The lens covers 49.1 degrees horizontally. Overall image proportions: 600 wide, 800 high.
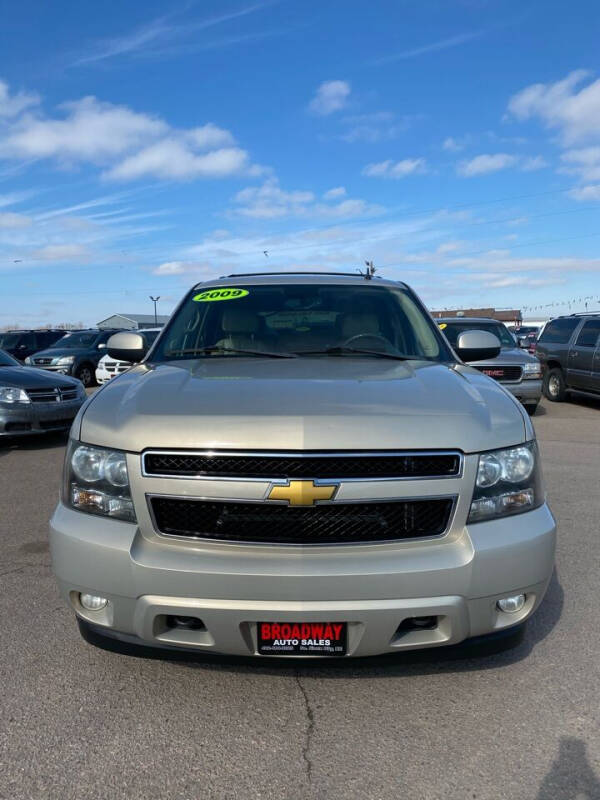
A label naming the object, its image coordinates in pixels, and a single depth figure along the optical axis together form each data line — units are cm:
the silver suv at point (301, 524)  234
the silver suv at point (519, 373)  1119
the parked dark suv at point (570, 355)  1242
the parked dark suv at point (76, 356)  1866
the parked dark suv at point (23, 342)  2312
